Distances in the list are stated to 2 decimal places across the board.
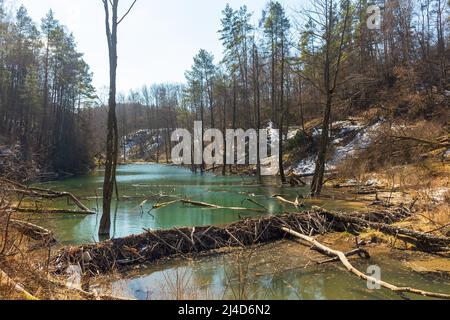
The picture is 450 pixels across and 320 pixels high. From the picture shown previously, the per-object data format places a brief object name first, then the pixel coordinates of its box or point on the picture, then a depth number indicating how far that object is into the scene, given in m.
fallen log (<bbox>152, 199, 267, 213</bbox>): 14.93
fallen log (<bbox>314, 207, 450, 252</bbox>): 8.73
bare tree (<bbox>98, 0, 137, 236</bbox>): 10.46
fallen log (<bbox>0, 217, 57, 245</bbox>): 8.02
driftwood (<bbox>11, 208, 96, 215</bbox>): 14.24
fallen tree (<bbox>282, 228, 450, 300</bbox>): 5.68
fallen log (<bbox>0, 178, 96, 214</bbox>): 7.33
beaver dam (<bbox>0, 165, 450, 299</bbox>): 7.27
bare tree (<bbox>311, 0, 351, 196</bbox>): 18.81
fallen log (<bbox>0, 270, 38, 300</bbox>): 4.15
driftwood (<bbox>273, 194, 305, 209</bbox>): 15.54
